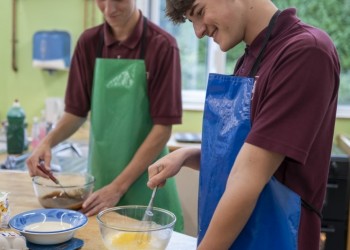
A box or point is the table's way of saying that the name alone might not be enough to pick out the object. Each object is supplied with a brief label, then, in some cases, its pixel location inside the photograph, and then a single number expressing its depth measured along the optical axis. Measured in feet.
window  9.96
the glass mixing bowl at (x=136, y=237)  3.19
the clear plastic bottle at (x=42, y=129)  8.44
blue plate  3.45
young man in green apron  5.28
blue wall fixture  9.89
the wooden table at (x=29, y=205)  3.76
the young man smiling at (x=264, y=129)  2.62
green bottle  7.78
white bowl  3.44
